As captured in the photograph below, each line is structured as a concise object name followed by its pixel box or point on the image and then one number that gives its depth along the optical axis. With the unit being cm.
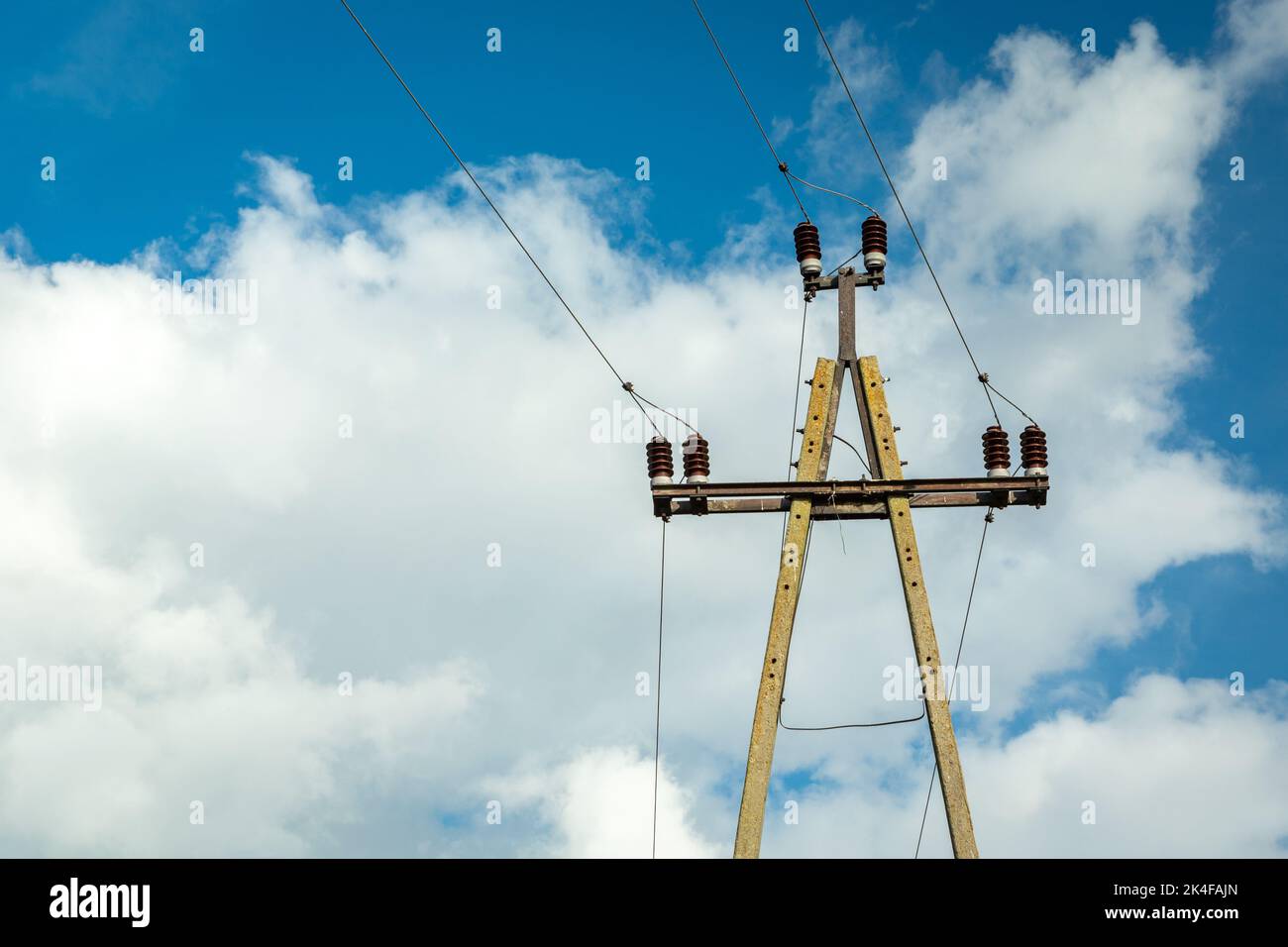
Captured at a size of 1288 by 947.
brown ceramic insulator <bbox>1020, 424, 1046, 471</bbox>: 1590
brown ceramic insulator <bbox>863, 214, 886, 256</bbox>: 1675
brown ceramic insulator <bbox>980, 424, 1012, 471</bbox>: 1585
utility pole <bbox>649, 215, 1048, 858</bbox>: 1497
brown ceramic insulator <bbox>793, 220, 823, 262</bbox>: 1677
